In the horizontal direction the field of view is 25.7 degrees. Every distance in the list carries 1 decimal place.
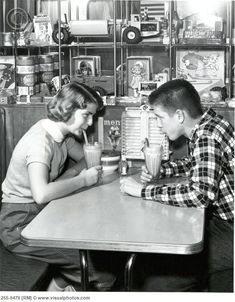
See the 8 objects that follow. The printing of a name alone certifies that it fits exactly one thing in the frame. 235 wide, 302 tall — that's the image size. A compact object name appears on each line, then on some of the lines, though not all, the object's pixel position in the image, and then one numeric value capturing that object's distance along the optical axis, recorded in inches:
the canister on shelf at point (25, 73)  99.9
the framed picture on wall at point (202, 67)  110.9
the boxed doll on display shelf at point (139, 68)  115.3
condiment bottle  79.1
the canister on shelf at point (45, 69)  106.4
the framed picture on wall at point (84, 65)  120.6
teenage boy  61.9
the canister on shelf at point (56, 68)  111.8
